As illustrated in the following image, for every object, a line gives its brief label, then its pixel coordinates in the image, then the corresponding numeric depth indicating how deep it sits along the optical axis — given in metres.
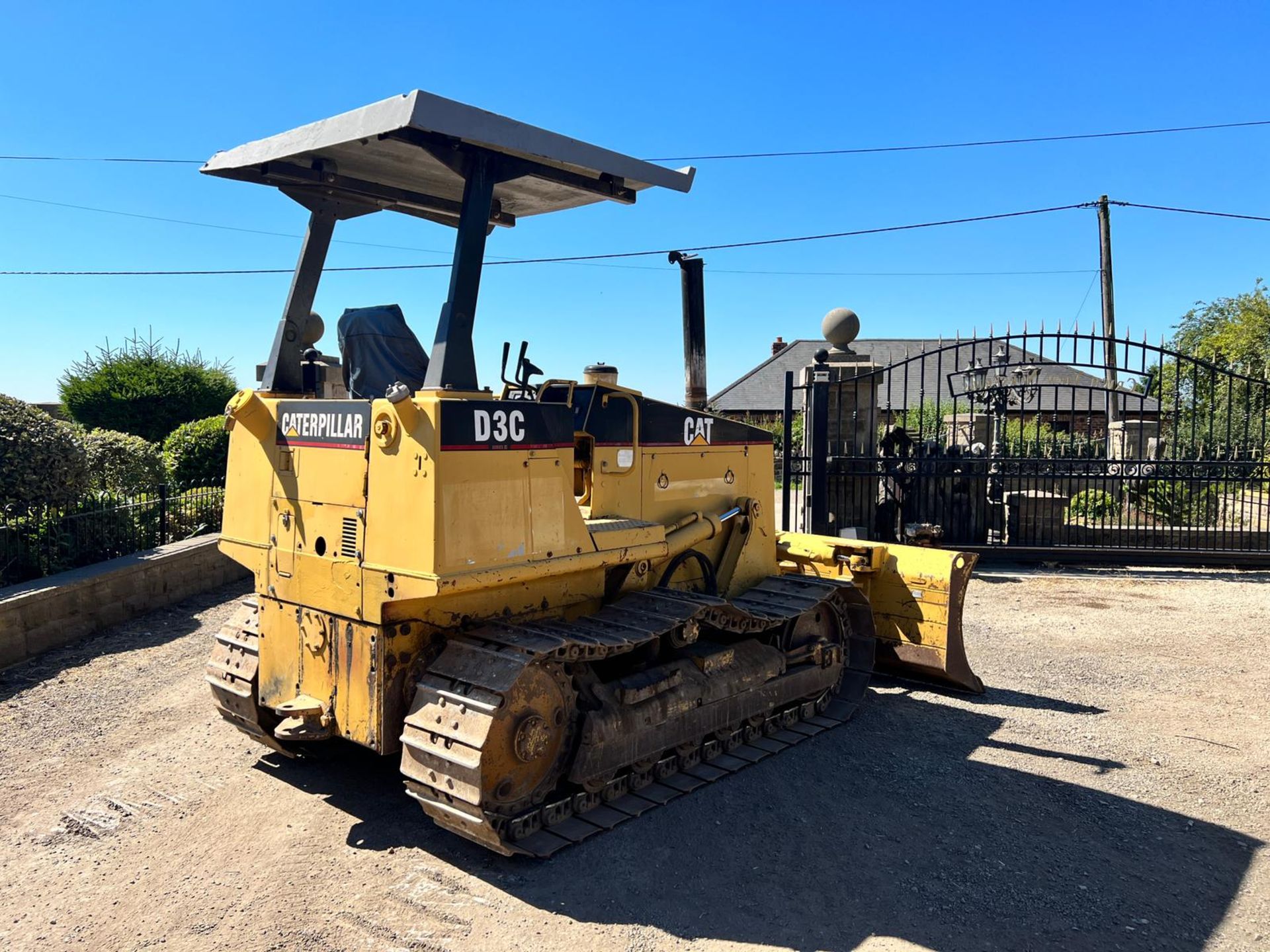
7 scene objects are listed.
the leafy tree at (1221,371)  10.74
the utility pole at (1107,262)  19.86
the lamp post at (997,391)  11.81
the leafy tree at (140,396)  18.80
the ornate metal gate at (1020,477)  10.84
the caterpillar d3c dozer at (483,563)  3.95
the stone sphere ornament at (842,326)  11.77
